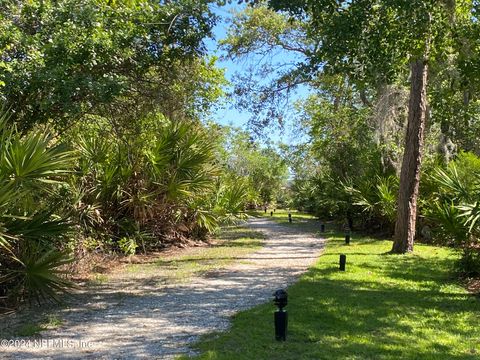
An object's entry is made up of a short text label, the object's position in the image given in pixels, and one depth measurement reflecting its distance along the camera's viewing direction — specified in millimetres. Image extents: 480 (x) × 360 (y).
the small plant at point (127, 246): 12227
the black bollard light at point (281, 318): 5340
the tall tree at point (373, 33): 6551
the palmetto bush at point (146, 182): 11195
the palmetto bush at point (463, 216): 8618
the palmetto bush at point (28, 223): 5992
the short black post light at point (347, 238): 15961
